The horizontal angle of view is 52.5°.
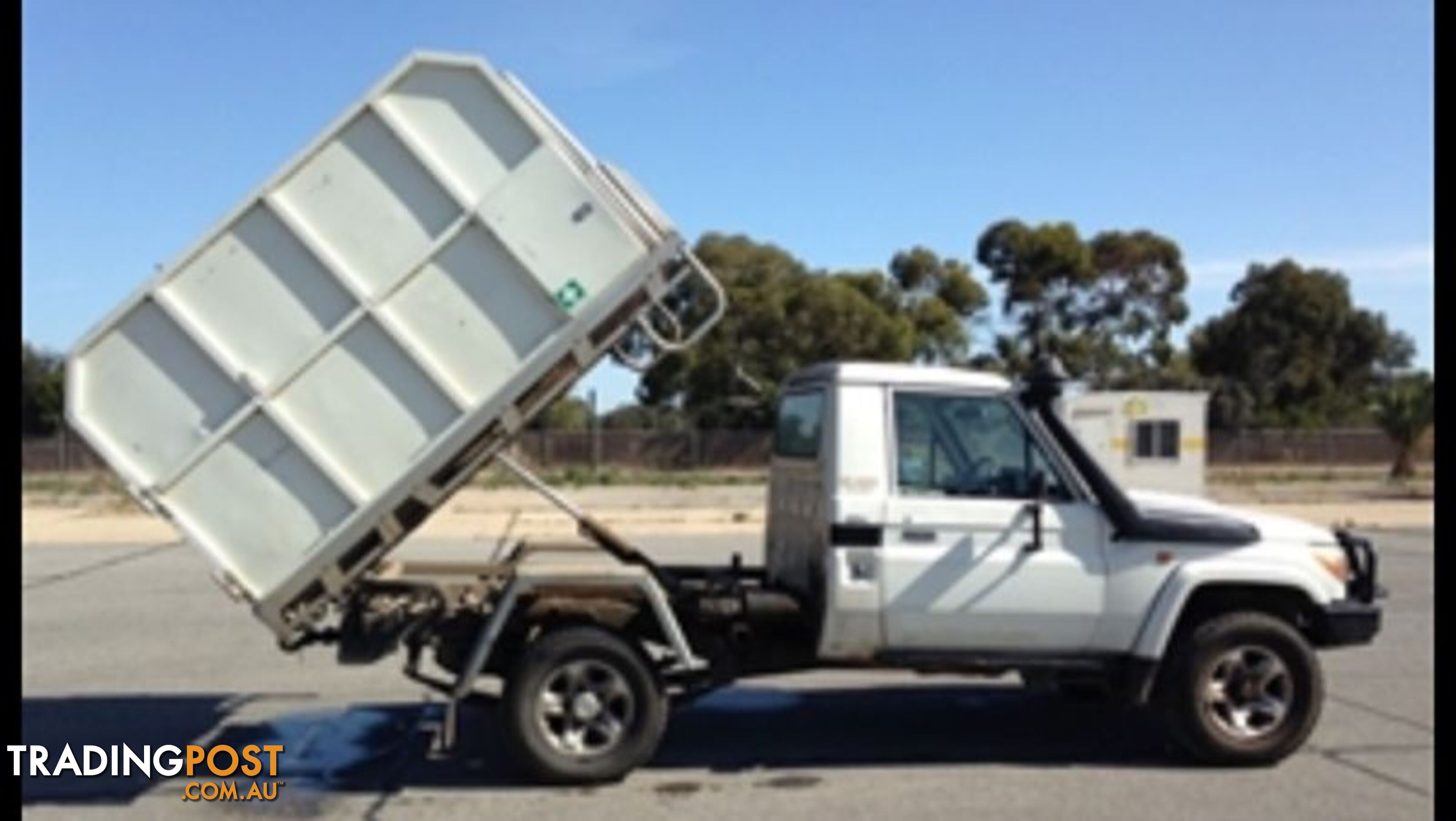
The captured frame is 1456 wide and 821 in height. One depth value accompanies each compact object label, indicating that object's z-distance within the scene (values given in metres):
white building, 28.53
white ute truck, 6.98
